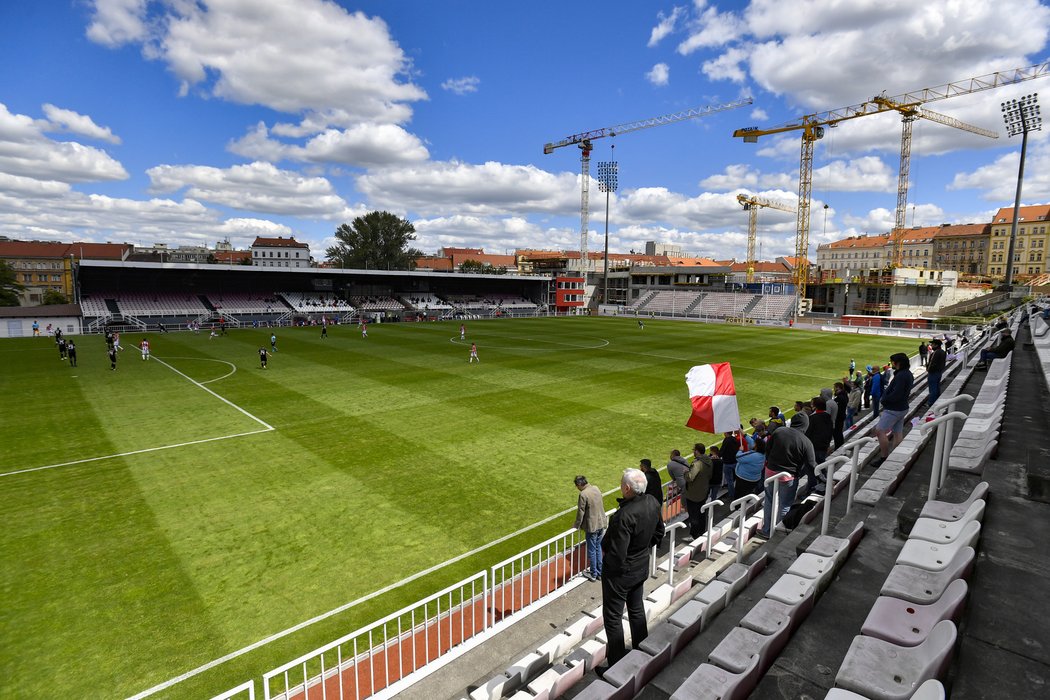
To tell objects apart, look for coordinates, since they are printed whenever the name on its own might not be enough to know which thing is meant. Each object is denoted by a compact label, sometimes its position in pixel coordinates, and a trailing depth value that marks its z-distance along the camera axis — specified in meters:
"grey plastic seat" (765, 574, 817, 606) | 3.97
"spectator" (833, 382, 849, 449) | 12.34
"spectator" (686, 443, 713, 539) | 8.09
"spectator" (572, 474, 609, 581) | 7.42
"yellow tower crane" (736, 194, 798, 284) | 122.88
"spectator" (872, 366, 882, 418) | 15.69
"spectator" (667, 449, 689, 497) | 8.76
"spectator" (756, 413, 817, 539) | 7.54
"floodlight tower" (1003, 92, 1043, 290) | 48.28
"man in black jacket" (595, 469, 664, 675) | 4.62
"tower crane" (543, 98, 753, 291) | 119.11
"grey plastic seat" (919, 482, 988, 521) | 4.24
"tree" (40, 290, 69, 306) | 82.62
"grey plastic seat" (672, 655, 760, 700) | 3.16
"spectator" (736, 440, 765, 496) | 8.43
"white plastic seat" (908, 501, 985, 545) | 3.68
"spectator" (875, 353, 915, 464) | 9.56
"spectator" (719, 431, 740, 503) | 9.50
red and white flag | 10.44
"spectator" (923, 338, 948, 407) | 13.28
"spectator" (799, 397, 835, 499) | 9.09
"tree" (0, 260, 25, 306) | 67.90
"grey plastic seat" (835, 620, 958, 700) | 2.52
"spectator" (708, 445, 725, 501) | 8.88
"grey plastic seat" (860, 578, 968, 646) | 2.95
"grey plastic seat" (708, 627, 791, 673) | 3.44
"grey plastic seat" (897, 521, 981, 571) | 3.52
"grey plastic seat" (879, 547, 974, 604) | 3.30
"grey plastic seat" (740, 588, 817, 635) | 3.72
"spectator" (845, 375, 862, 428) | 14.88
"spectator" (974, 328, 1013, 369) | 14.47
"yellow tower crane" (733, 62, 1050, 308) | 84.12
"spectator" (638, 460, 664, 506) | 7.75
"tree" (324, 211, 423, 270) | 96.00
